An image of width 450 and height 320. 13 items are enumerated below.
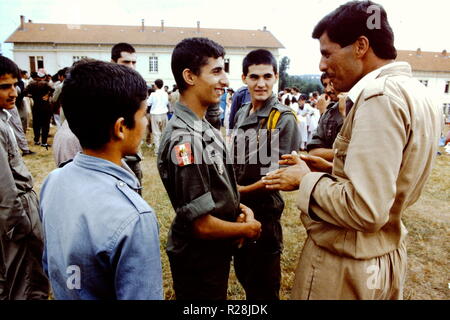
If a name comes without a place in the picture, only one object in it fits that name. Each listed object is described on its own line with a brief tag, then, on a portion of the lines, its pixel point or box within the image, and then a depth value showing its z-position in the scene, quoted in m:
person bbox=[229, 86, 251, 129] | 5.31
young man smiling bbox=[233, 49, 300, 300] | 2.68
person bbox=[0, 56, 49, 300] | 2.33
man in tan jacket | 1.22
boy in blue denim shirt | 1.13
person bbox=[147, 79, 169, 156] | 10.17
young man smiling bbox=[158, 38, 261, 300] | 1.73
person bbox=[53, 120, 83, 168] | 2.41
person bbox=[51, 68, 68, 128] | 3.37
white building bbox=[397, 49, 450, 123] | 38.09
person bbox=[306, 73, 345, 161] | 2.93
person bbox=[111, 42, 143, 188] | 3.96
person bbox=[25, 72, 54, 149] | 9.90
